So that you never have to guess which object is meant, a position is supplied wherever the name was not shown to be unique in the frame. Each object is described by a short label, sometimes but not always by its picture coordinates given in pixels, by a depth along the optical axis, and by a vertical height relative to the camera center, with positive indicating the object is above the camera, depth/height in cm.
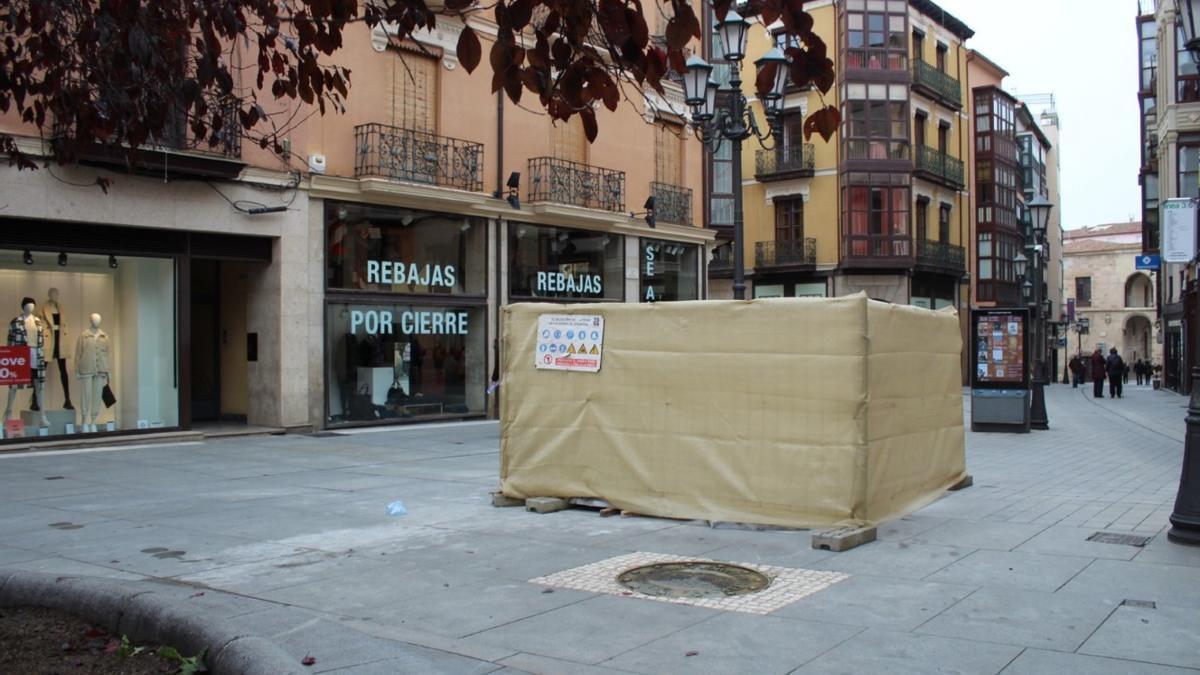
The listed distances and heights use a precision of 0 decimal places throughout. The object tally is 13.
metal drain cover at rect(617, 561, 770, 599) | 603 -154
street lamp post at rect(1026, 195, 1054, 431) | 1953 +64
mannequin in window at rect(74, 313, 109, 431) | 1574 -35
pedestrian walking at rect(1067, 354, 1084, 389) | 4691 -140
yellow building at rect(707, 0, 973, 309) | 3988 +700
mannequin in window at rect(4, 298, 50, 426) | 1498 +19
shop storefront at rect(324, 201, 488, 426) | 1877 +62
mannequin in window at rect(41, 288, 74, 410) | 1541 +22
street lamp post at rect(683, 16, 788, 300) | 1264 +336
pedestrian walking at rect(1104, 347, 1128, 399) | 3503 -116
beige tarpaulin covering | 764 -59
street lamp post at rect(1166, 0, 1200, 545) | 725 -114
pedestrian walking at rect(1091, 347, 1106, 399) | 3485 -126
